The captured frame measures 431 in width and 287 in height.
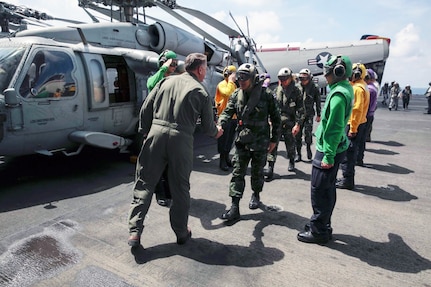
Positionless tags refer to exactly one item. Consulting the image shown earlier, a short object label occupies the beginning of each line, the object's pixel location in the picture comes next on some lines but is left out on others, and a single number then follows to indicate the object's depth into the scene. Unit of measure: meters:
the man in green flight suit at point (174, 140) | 2.95
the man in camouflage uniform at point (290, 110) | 5.78
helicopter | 4.55
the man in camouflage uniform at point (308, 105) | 6.37
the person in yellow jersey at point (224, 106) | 5.75
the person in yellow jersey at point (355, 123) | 4.71
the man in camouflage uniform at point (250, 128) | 3.82
